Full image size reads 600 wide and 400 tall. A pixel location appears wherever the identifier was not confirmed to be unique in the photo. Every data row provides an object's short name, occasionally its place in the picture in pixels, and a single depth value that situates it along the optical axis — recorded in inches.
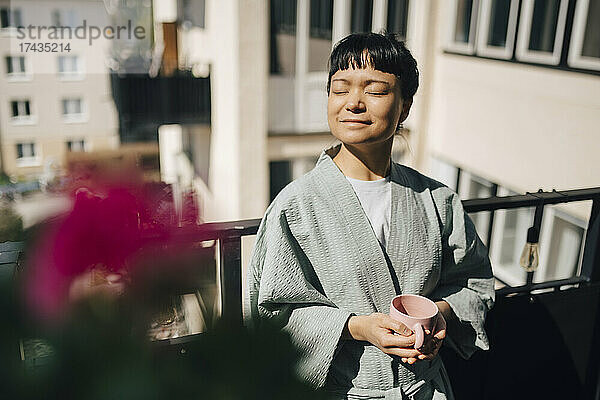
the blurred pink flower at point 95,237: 10.7
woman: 40.8
